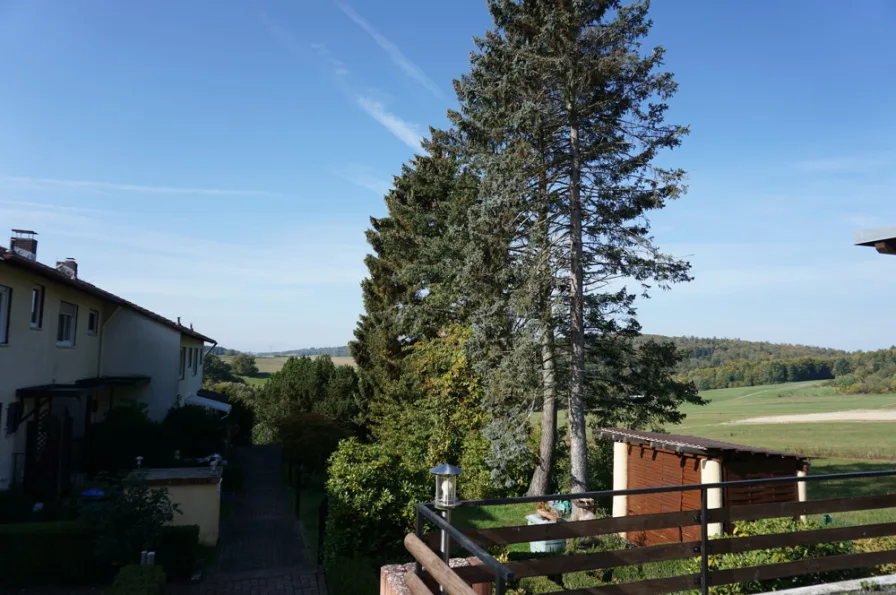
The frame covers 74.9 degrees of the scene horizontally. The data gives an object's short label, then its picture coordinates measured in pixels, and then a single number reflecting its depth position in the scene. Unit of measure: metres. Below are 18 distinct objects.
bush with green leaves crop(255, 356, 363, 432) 31.47
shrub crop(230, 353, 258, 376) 91.69
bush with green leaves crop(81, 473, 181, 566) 9.80
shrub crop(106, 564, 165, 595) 8.33
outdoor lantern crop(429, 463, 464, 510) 4.42
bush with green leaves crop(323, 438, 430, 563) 10.18
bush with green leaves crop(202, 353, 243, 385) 72.44
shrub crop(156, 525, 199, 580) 10.45
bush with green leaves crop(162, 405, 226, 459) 21.03
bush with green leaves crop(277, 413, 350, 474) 20.59
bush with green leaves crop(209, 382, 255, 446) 32.84
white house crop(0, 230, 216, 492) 12.44
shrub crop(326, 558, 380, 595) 7.82
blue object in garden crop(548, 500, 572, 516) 15.74
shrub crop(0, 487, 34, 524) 11.13
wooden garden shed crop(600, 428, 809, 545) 12.55
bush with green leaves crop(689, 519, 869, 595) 6.50
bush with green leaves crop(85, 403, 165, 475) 16.02
